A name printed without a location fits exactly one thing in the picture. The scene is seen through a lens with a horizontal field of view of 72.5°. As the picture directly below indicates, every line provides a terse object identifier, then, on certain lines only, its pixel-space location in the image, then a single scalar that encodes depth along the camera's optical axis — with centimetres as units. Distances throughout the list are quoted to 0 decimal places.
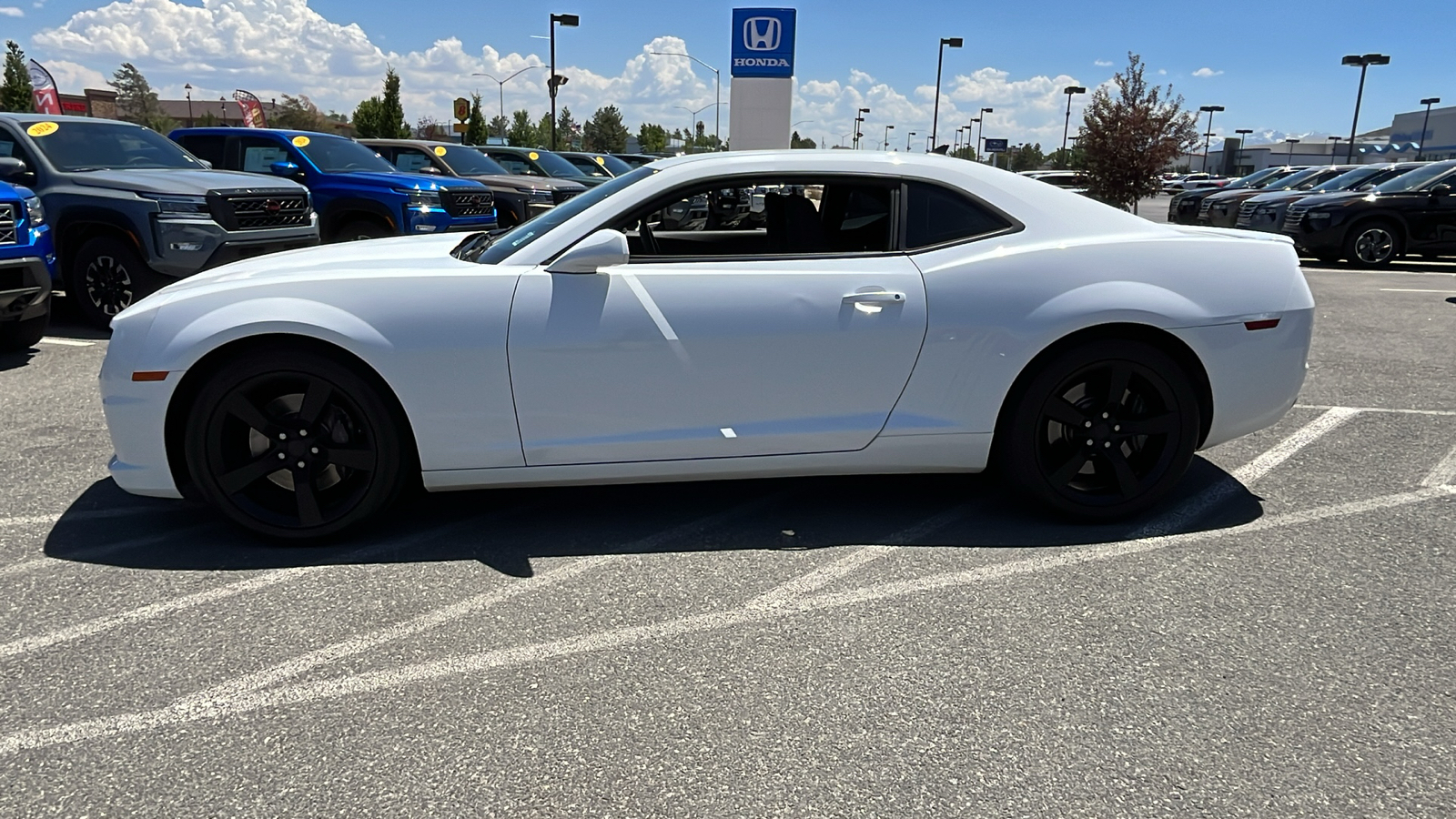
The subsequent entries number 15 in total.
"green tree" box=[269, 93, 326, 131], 7780
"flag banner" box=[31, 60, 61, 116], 2516
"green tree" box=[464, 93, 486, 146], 5331
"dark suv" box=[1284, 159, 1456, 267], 1410
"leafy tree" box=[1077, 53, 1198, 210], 2502
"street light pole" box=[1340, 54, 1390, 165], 4588
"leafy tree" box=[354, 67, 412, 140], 4794
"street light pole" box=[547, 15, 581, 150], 3323
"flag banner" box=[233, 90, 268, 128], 2784
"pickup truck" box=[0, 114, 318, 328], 778
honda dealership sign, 1630
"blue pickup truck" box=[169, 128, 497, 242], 1077
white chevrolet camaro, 350
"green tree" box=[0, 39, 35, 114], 5450
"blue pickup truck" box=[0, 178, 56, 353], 634
